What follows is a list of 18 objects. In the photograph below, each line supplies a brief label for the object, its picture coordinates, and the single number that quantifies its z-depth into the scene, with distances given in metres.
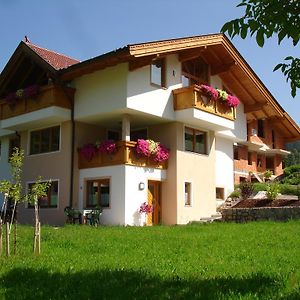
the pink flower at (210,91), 22.00
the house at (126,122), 20.47
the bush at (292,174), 30.12
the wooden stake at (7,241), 9.82
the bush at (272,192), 23.11
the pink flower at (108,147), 20.48
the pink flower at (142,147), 20.53
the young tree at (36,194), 11.01
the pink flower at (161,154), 21.30
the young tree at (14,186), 11.05
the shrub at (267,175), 31.26
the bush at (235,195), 26.39
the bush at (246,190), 26.17
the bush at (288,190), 25.86
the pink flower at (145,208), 20.73
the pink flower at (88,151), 21.31
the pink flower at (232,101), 23.83
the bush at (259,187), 26.37
